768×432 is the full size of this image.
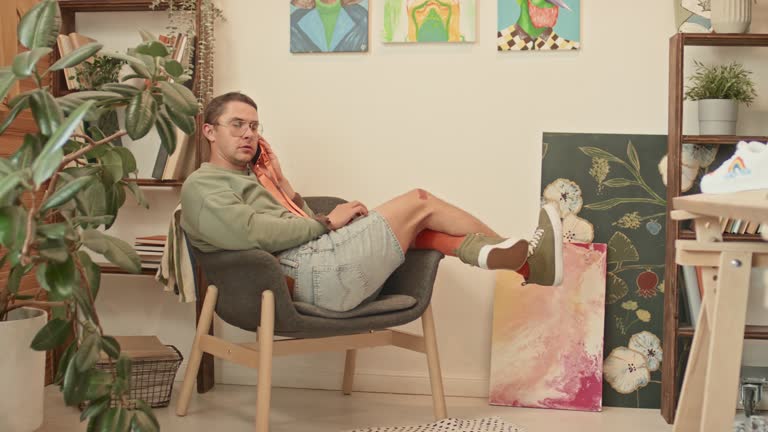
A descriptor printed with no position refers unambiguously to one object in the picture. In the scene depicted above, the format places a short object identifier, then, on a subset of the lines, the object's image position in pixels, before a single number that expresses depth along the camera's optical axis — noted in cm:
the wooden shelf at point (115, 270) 365
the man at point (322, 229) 304
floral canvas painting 364
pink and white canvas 359
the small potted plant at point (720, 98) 343
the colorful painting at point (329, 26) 379
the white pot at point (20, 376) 268
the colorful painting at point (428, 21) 373
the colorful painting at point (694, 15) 352
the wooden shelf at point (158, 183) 370
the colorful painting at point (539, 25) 368
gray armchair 291
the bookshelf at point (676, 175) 338
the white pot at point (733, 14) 336
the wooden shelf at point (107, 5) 372
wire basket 344
